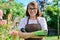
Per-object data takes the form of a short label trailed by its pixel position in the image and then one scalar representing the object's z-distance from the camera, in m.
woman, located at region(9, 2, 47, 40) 2.57
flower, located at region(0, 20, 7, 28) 1.87
